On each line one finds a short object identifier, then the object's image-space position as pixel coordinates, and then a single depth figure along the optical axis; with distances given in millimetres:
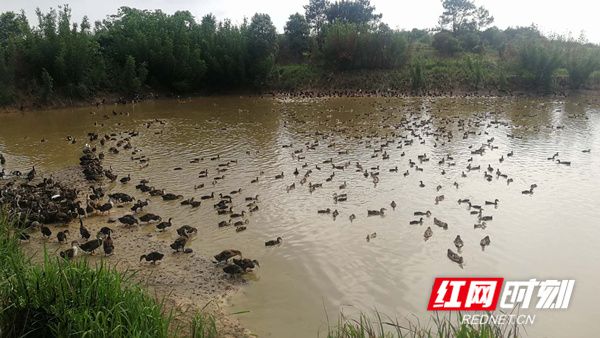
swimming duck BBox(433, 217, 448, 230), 12258
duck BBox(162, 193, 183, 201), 14398
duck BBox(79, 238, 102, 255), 10578
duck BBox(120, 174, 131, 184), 16406
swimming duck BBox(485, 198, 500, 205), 13953
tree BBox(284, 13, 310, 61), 52719
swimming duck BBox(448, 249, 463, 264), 10383
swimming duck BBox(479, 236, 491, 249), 11156
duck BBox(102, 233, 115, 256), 10666
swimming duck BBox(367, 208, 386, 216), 13297
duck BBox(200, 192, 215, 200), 14492
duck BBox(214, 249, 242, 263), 10195
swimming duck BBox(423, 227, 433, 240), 11705
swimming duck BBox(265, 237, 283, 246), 11305
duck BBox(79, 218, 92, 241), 11328
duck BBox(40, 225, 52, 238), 11441
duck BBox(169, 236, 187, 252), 10836
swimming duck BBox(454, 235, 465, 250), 11078
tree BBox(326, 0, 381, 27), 59562
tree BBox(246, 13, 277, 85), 42656
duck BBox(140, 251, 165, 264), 10289
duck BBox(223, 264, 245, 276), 9773
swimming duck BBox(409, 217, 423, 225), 12539
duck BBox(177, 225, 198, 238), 11656
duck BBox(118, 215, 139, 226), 12352
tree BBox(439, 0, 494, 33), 61781
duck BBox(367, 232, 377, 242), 11649
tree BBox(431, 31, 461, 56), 51531
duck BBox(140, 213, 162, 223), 12469
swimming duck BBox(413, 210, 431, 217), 13090
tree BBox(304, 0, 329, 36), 60750
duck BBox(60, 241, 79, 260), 10258
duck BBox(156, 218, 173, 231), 12047
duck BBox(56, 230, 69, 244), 11336
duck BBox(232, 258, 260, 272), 9898
